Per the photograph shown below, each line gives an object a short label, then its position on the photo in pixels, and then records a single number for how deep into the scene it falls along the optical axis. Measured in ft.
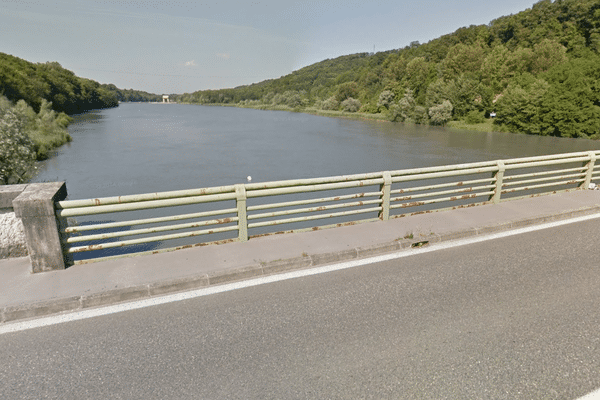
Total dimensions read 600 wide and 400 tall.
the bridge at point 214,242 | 14.98
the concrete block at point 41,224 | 15.11
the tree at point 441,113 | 228.43
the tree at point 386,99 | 317.42
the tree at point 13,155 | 50.37
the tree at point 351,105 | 365.81
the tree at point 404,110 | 258.78
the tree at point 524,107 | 178.81
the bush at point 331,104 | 394.32
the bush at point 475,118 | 219.20
